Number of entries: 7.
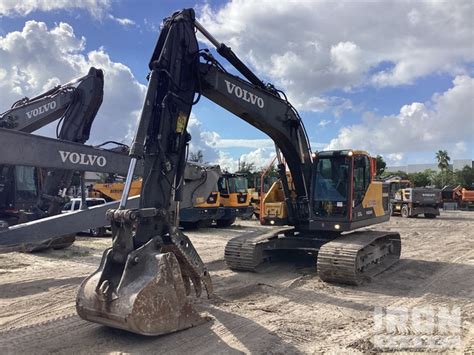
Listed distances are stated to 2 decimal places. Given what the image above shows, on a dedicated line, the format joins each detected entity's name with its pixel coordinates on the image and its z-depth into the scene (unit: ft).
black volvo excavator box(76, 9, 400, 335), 17.03
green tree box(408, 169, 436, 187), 214.48
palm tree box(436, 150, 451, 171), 267.80
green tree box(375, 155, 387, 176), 159.25
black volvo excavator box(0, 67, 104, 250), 35.58
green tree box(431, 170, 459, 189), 203.23
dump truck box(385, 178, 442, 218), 91.53
